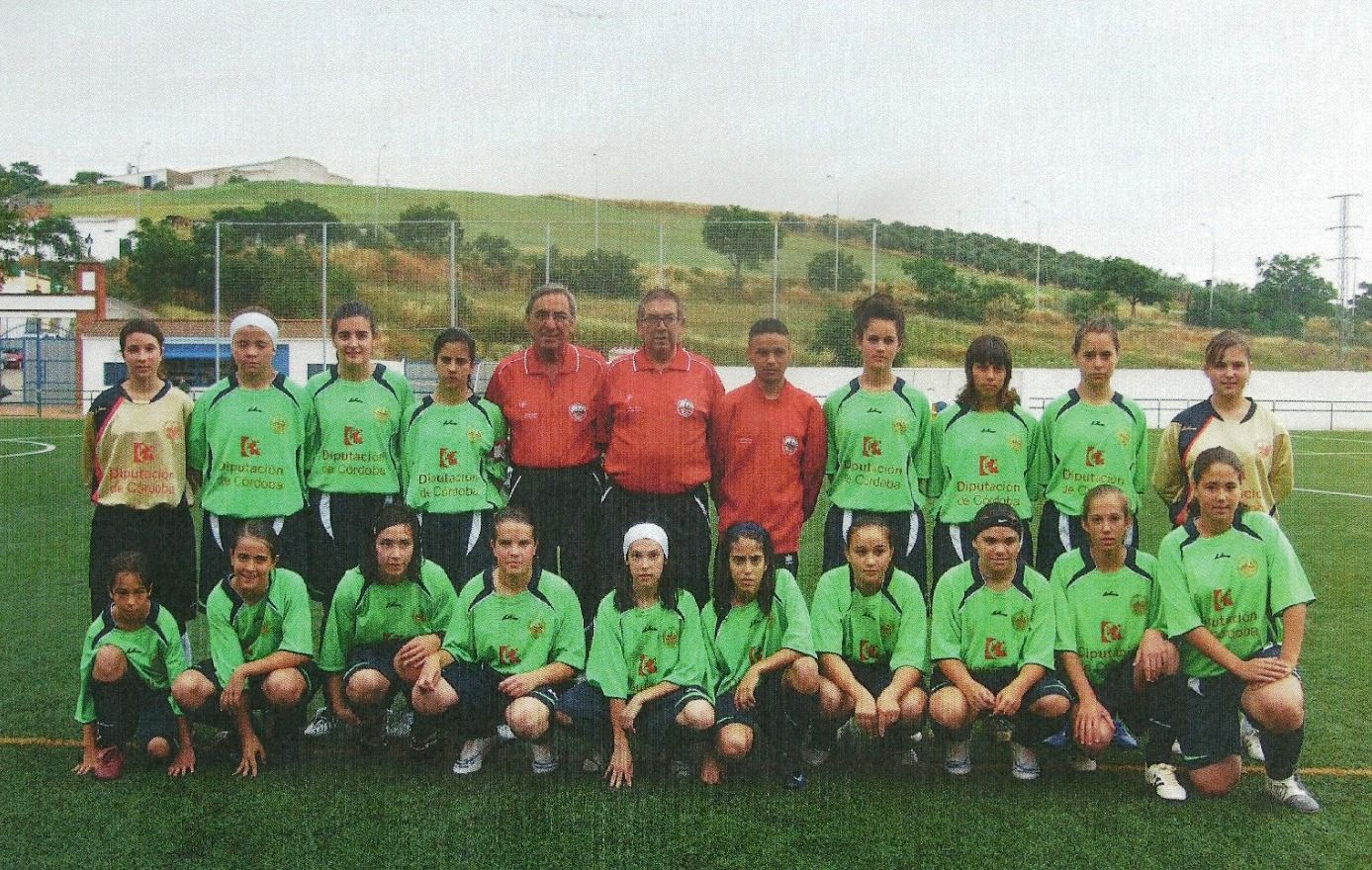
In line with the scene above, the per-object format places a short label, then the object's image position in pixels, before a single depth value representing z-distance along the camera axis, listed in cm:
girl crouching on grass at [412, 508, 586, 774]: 367
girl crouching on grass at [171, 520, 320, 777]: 366
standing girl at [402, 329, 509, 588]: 416
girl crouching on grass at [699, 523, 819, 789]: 361
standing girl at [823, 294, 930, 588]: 410
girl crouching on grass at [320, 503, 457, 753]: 378
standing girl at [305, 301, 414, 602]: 420
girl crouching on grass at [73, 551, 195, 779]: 366
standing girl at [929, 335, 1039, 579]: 405
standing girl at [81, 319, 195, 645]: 408
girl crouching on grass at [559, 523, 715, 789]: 357
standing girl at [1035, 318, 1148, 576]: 410
